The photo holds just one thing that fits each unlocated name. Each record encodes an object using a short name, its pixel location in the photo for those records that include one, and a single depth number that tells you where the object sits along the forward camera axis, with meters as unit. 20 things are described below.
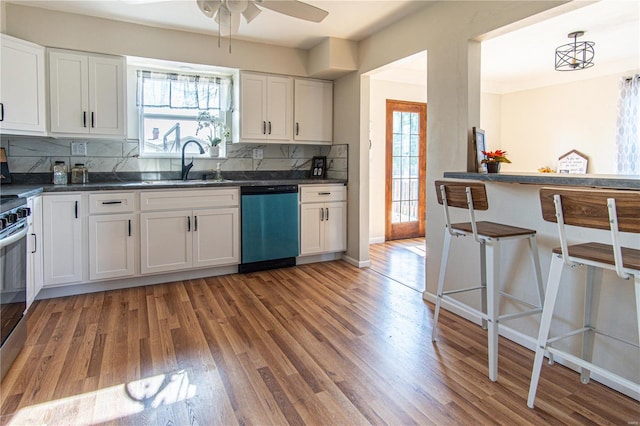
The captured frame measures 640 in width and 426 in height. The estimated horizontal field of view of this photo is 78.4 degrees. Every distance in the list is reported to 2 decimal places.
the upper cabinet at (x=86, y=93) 3.38
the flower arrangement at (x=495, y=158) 2.73
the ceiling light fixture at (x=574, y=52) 3.95
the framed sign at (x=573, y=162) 5.61
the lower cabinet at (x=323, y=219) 4.30
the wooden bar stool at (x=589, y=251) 1.43
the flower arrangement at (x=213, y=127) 4.32
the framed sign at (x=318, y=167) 4.76
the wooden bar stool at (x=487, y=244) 2.06
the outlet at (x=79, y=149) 3.71
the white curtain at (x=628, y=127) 4.95
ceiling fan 2.33
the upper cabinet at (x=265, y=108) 4.19
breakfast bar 1.91
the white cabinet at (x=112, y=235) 3.34
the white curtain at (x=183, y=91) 4.05
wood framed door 5.74
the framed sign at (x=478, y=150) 2.82
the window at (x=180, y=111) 4.08
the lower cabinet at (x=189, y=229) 3.55
